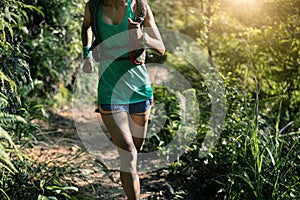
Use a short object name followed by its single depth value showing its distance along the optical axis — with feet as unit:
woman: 11.73
